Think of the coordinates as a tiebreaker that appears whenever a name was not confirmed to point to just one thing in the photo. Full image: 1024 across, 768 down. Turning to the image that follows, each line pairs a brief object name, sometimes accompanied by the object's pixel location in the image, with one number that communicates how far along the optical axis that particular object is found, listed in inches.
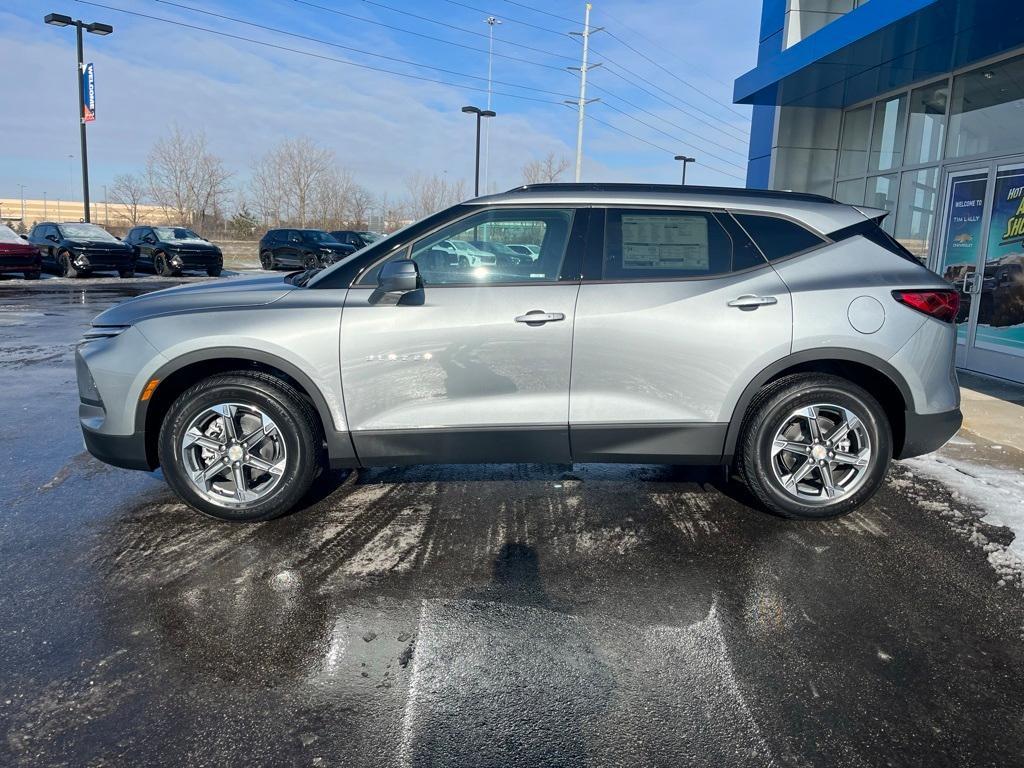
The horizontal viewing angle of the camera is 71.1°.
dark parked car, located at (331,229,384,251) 1370.8
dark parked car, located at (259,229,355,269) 1185.4
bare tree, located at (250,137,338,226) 1926.7
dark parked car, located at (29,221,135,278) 880.9
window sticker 160.9
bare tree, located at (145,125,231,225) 1731.1
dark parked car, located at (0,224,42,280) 806.5
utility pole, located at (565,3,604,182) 1427.5
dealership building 317.4
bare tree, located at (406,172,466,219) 2111.7
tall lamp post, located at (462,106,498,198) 1365.7
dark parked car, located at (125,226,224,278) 974.4
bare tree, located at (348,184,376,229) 2048.5
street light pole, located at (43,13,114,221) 918.4
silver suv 153.4
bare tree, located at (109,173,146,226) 1903.3
